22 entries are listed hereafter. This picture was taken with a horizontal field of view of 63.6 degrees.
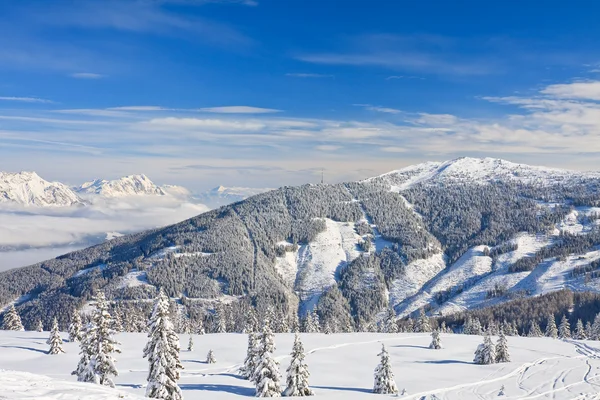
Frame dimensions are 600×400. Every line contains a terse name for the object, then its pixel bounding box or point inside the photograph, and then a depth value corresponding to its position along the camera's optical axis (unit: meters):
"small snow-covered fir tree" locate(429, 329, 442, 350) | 90.03
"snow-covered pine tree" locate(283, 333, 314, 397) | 49.53
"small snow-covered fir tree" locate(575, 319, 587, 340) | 131.00
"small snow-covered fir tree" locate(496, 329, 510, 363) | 72.81
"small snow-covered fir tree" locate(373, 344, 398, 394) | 52.12
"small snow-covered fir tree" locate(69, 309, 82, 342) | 93.38
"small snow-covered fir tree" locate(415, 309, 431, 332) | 152.62
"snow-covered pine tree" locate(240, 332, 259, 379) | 59.19
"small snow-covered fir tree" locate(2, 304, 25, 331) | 118.62
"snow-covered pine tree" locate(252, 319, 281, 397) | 48.53
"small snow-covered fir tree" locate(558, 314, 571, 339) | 136.25
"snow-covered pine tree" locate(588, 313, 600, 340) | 125.87
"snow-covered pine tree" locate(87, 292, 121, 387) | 44.31
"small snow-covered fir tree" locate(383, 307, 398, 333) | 148.00
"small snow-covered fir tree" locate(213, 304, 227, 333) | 147.74
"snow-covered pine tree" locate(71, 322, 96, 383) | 43.88
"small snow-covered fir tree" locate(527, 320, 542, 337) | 143.62
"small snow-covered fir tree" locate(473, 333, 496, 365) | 72.38
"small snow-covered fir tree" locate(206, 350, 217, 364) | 73.92
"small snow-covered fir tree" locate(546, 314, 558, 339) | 136.00
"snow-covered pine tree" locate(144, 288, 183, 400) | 40.62
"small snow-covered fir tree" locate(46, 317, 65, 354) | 77.81
